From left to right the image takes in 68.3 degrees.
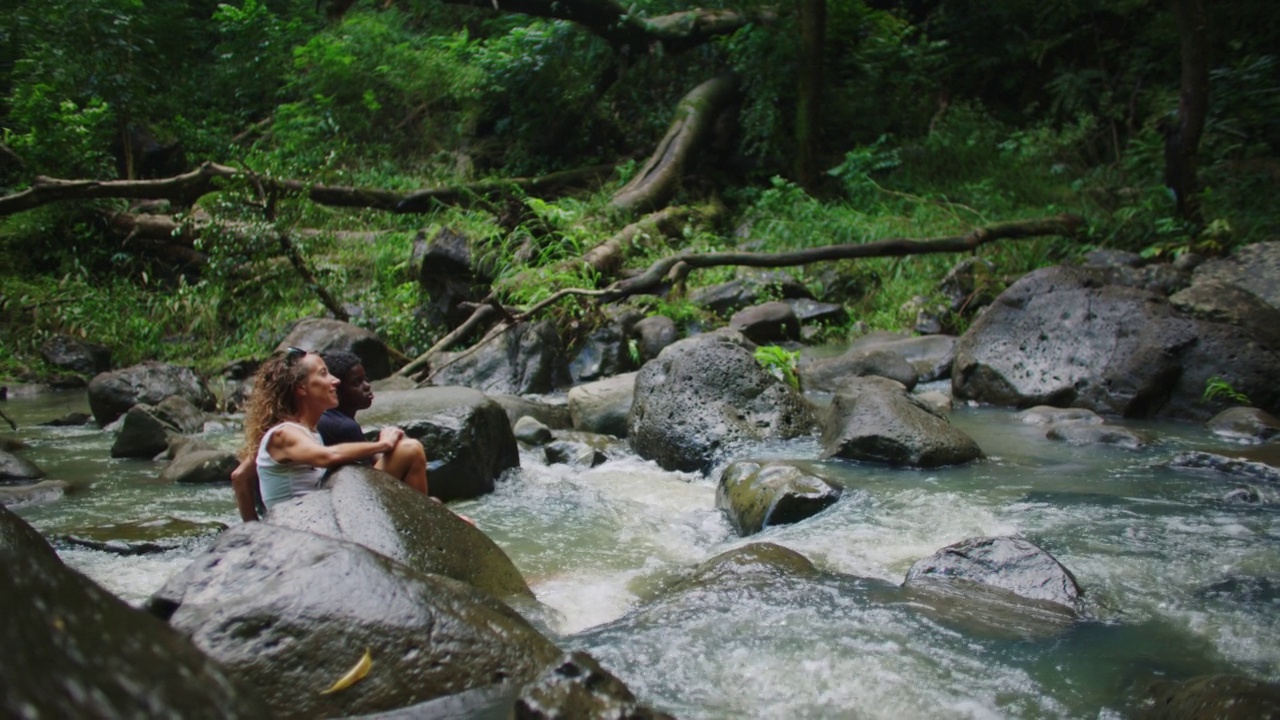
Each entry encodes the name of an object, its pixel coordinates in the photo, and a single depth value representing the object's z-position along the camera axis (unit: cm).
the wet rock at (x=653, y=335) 984
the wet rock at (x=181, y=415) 840
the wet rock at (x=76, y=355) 1209
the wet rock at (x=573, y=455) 683
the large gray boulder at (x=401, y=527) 358
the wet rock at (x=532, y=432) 742
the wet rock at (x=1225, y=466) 538
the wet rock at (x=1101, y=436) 649
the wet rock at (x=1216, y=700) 240
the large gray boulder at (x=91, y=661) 109
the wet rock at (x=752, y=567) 393
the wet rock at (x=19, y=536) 324
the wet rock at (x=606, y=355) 984
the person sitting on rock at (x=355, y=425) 467
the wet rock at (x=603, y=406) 773
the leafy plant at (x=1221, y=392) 703
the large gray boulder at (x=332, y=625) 257
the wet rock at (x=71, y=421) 923
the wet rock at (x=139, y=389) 919
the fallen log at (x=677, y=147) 1369
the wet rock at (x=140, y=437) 766
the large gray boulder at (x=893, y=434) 612
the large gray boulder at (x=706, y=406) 670
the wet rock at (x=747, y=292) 1127
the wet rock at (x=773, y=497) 499
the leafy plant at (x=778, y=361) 848
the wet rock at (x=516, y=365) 949
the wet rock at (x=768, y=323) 1057
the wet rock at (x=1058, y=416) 711
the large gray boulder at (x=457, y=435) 600
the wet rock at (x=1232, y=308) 742
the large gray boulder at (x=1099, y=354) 724
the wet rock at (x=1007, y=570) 370
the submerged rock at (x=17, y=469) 659
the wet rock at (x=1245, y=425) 657
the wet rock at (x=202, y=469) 677
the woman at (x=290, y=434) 414
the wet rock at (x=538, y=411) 798
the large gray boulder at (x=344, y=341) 923
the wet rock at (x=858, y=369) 880
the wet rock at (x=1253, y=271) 844
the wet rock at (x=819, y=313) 1129
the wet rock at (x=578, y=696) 232
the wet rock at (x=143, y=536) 491
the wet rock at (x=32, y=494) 606
